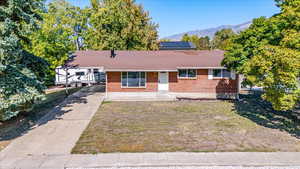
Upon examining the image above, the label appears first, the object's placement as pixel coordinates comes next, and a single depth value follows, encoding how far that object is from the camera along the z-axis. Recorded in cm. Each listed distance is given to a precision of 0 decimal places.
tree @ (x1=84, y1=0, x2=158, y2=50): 2736
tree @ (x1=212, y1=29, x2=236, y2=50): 5584
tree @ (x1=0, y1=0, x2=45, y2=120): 859
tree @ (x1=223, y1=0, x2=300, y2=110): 879
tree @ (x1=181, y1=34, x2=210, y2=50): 6070
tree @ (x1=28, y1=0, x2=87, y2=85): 2358
